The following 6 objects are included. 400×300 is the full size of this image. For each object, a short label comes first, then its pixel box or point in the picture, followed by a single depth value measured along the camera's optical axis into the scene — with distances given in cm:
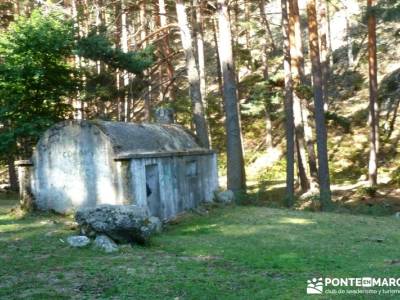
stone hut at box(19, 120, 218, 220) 1627
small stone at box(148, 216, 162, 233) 1316
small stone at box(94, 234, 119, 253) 1144
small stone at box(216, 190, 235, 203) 2078
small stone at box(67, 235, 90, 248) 1176
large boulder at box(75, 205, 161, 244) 1199
